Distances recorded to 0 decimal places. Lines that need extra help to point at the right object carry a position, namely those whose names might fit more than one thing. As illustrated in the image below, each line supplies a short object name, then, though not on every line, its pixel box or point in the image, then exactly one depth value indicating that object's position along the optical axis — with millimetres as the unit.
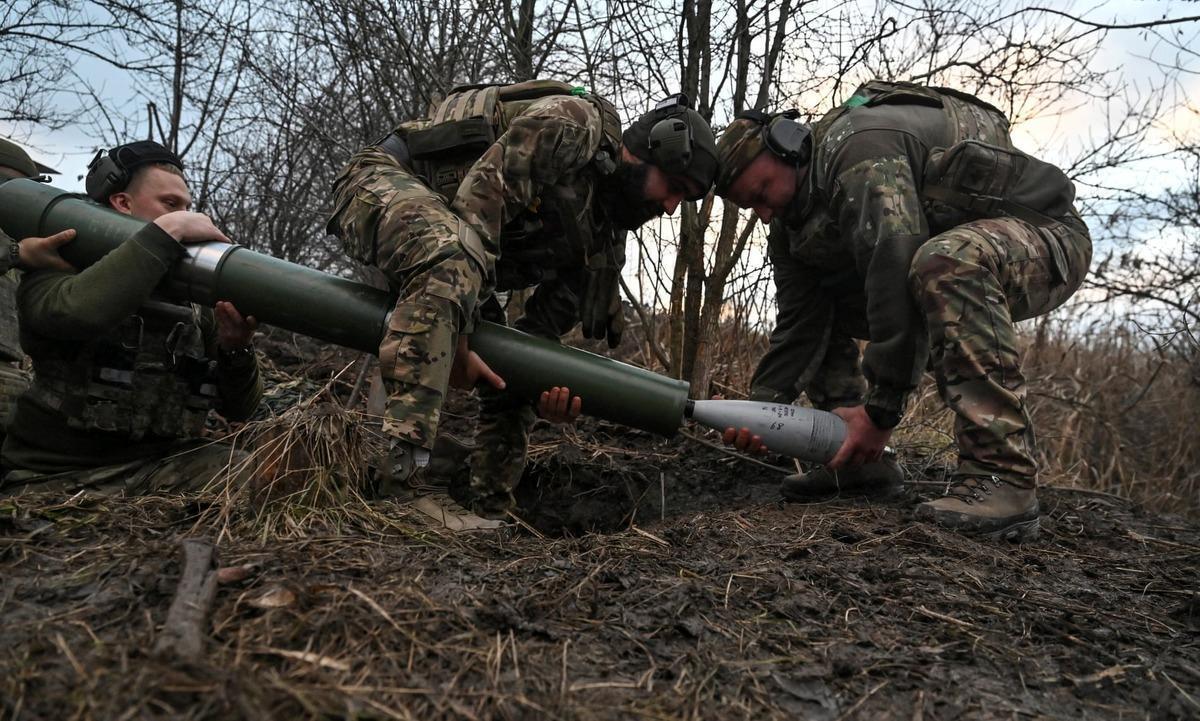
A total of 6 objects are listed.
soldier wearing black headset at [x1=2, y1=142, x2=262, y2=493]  2629
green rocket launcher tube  2789
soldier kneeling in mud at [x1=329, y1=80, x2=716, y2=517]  2484
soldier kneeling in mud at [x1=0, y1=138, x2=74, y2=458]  2756
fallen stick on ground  1404
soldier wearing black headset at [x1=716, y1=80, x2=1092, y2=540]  2797
